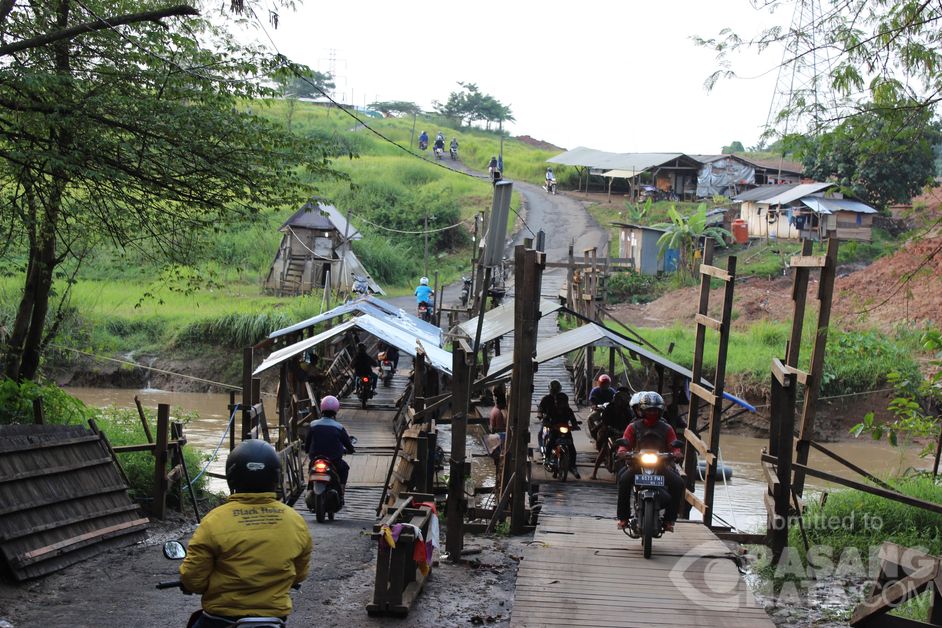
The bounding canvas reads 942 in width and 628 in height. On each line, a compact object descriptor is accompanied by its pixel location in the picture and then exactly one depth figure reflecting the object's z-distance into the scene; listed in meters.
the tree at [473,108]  78.81
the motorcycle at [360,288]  25.99
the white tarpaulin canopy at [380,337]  14.92
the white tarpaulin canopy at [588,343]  12.62
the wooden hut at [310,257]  34.50
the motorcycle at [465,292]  30.68
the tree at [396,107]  85.19
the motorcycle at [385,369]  21.33
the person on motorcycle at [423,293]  28.69
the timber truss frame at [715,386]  9.41
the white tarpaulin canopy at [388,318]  17.69
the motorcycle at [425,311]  28.38
